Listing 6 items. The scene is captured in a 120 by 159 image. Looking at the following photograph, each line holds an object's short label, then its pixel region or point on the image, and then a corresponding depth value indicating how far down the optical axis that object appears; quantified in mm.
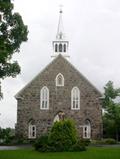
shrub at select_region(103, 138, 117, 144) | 23091
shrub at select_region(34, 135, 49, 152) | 16358
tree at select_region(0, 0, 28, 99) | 10642
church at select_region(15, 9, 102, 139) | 25165
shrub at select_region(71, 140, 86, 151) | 16202
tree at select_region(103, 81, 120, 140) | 29047
